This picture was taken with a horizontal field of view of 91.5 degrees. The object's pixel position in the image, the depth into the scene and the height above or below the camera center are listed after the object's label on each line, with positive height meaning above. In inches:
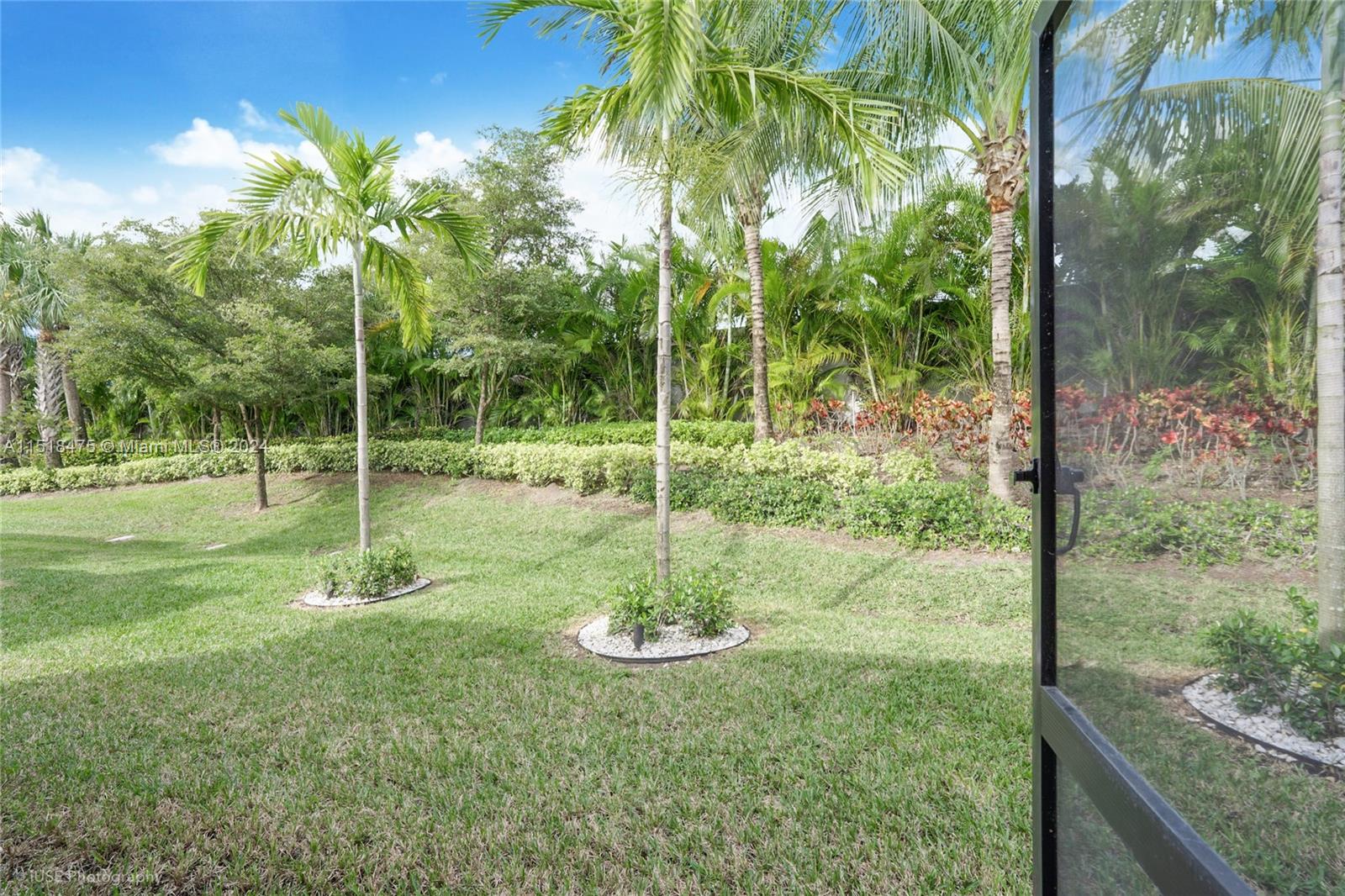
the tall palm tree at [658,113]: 167.9 +88.5
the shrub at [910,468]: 290.5 -18.6
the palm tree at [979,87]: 218.5 +121.9
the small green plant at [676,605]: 174.7 -46.8
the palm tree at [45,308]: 615.5 +128.4
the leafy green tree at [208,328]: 414.3 +73.1
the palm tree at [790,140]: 189.9 +98.8
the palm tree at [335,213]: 227.6 +83.2
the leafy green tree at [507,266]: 455.2 +118.7
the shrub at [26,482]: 621.6 -37.4
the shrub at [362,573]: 243.0 -51.1
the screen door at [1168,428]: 26.4 -0.3
